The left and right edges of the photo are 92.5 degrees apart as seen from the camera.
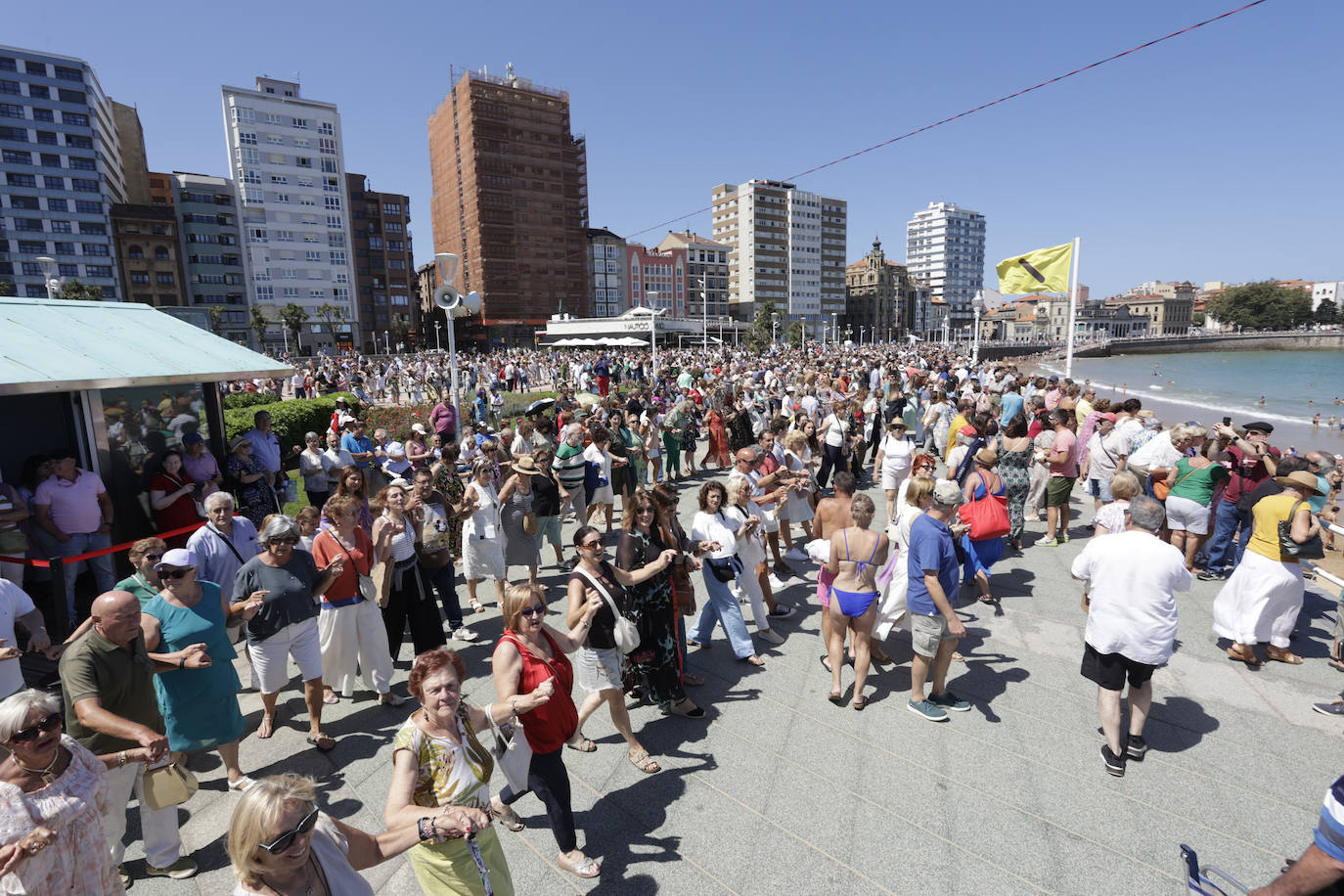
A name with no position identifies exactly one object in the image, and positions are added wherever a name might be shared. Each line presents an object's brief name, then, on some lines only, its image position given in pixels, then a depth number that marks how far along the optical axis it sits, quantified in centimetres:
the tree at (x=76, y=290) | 4866
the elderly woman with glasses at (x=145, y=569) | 361
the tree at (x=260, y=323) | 5950
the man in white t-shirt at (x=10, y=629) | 337
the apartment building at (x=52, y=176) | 6025
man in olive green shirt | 286
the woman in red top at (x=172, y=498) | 654
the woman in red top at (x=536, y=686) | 293
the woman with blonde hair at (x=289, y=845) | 169
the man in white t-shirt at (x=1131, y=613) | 364
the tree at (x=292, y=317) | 6347
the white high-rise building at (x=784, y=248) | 10612
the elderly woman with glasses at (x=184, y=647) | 333
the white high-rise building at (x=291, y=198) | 7038
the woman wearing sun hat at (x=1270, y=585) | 473
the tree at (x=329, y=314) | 7219
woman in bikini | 434
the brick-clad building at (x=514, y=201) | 7869
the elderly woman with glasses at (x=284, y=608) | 390
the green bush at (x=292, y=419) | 1245
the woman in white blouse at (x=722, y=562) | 493
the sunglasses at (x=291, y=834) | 170
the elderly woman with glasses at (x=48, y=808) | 208
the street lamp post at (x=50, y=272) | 1244
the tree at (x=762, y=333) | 7449
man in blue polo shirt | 405
